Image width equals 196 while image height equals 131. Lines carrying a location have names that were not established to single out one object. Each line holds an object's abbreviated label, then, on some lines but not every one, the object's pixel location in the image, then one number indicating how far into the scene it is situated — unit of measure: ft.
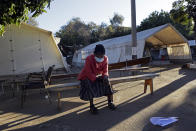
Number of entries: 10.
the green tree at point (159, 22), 92.32
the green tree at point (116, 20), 179.52
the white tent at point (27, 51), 27.02
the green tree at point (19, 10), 9.48
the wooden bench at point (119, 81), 11.72
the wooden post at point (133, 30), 26.48
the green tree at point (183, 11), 36.76
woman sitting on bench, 11.28
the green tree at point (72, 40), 105.81
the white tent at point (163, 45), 41.16
